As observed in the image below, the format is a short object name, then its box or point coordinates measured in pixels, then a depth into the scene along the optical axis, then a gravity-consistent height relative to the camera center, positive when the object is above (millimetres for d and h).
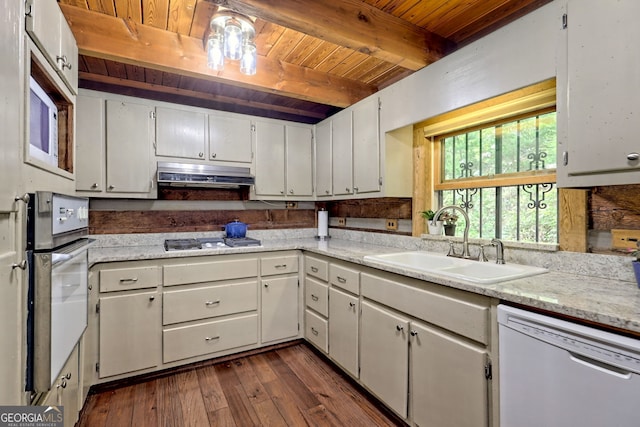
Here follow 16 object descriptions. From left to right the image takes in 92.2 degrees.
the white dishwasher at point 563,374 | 913 -531
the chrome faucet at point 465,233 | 1943 -122
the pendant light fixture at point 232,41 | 1658 +981
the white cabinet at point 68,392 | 1321 -830
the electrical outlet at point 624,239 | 1375 -112
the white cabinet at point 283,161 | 3059 +549
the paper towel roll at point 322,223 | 3428 -102
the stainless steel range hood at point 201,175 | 2512 +331
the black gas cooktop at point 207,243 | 2541 -258
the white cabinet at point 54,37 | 1143 +765
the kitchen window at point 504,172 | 1786 +282
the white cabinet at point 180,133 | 2621 +706
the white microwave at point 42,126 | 1174 +373
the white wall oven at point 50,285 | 1073 -272
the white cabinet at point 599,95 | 1163 +480
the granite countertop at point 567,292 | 981 -309
